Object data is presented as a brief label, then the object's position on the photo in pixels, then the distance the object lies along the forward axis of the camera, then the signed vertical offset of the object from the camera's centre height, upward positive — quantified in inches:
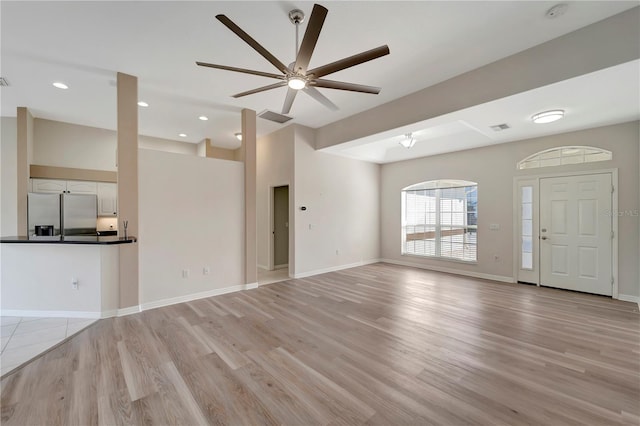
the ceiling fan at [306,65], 77.0 +53.4
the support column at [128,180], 144.1 +18.5
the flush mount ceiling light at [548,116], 148.9 +57.4
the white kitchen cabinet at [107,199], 233.8 +12.8
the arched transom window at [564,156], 180.1 +41.7
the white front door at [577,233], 175.9 -15.1
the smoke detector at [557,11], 95.8 +77.0
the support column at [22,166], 192.9 +35.7
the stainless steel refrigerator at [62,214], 195.2 -0.9
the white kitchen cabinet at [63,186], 207.2 +22.6
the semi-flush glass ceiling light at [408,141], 226.3 +64.0
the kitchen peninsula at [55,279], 136.6 -35.4
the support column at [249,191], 193.0 +16.4
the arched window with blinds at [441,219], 239.1 -7.0
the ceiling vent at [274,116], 159.6 +63.0
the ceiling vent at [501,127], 175.0 +59.5
